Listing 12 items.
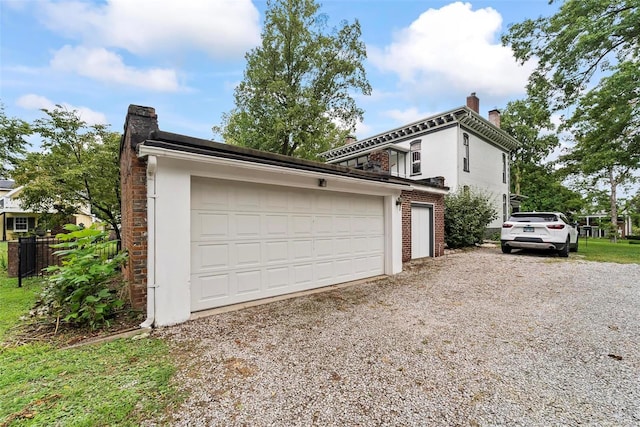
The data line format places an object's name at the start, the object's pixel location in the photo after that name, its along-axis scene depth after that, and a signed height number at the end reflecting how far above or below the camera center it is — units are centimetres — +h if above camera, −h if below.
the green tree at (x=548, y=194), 2186 +203
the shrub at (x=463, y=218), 1181 -1
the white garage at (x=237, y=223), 379 -10
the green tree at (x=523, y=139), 2352 +693
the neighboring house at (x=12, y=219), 2147 -9
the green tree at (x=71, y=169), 802 +152
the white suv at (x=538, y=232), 912 -50
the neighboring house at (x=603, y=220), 2752 -91
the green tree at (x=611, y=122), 1018 +409
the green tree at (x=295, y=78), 1702 +934
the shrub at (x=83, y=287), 369 -97
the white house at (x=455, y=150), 1438 +389
